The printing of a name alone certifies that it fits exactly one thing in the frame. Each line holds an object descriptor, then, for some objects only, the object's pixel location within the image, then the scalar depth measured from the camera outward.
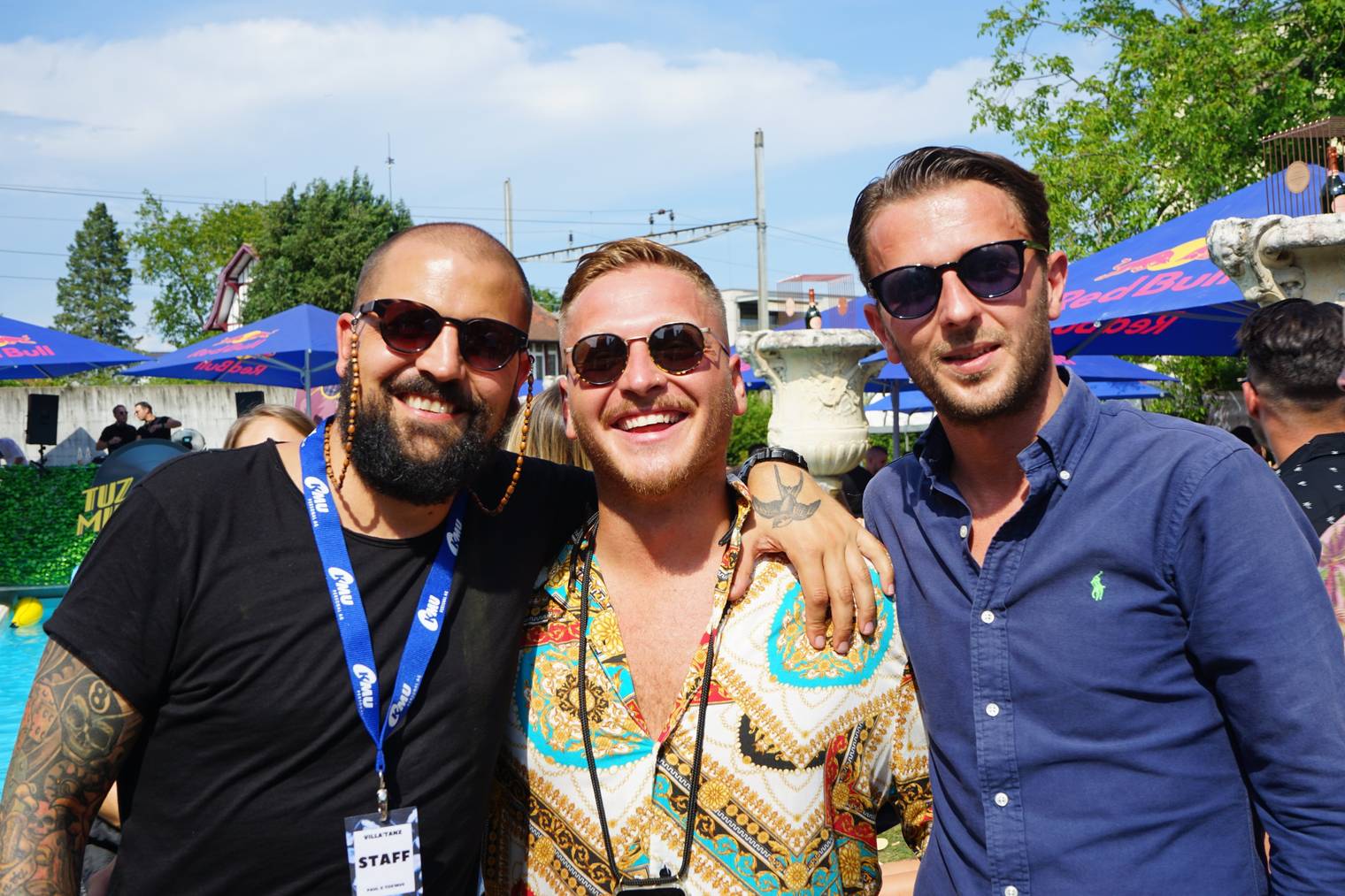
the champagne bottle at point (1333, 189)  6.00
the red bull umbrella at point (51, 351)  13.36
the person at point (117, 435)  16.62
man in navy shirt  1.75
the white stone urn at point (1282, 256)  5.21
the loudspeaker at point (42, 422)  17.02
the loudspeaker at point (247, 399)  13.34
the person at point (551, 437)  4.21
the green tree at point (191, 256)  51.31
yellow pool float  13.16
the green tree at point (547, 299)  71.19
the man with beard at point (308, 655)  1.98
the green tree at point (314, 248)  37.34
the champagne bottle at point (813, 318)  8.82
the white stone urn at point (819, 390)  8.21
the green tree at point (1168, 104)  12.53
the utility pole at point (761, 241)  25.20
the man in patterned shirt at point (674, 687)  2.13
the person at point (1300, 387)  3.28
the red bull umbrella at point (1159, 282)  7.00
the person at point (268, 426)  4.50
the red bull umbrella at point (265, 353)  13.08
